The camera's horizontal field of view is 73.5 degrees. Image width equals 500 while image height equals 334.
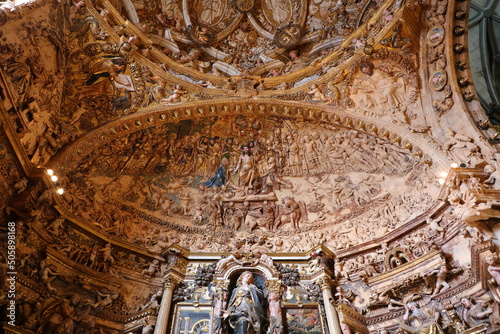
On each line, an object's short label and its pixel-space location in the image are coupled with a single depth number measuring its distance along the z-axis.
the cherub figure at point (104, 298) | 6.75
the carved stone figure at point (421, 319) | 5.88
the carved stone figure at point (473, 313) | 5.61
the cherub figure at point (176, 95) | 9.33
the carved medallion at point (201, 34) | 11.30
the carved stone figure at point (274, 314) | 6.54
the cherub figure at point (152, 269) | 7.68
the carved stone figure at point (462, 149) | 7.05
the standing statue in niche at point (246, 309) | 6.39
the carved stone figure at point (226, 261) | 7.72
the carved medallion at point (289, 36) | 11.30
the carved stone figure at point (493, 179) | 6.46
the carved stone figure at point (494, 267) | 5.52
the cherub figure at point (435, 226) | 6.97
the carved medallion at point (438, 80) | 8.42
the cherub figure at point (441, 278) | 6.34
